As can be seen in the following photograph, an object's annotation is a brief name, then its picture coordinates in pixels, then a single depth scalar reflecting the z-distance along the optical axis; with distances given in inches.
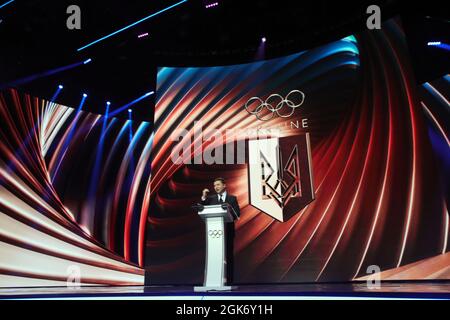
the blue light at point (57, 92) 221.8
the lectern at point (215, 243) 138.8
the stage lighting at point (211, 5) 191.3
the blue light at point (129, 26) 189.2
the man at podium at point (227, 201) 151.3
